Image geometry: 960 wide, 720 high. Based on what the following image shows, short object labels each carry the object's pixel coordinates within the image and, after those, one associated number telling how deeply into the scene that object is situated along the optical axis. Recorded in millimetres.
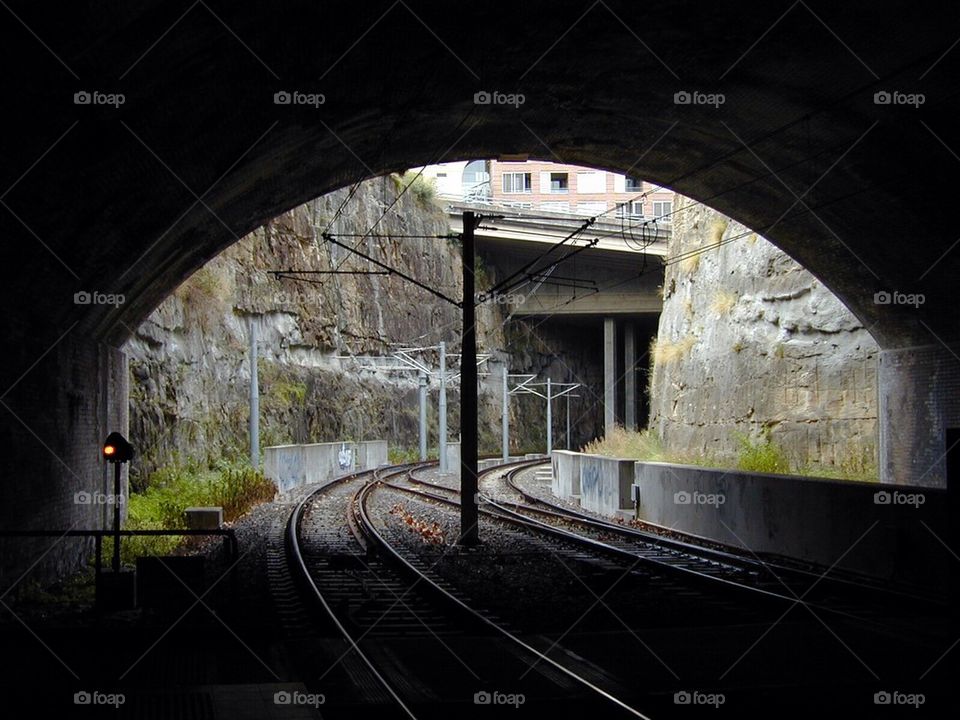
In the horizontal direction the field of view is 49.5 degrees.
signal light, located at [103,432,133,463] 12133
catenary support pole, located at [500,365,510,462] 53188
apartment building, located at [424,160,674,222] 82188
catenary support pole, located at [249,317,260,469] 28734
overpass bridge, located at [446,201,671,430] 60188
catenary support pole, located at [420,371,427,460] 46125
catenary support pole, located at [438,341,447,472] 40750
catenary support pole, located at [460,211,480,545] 17422
